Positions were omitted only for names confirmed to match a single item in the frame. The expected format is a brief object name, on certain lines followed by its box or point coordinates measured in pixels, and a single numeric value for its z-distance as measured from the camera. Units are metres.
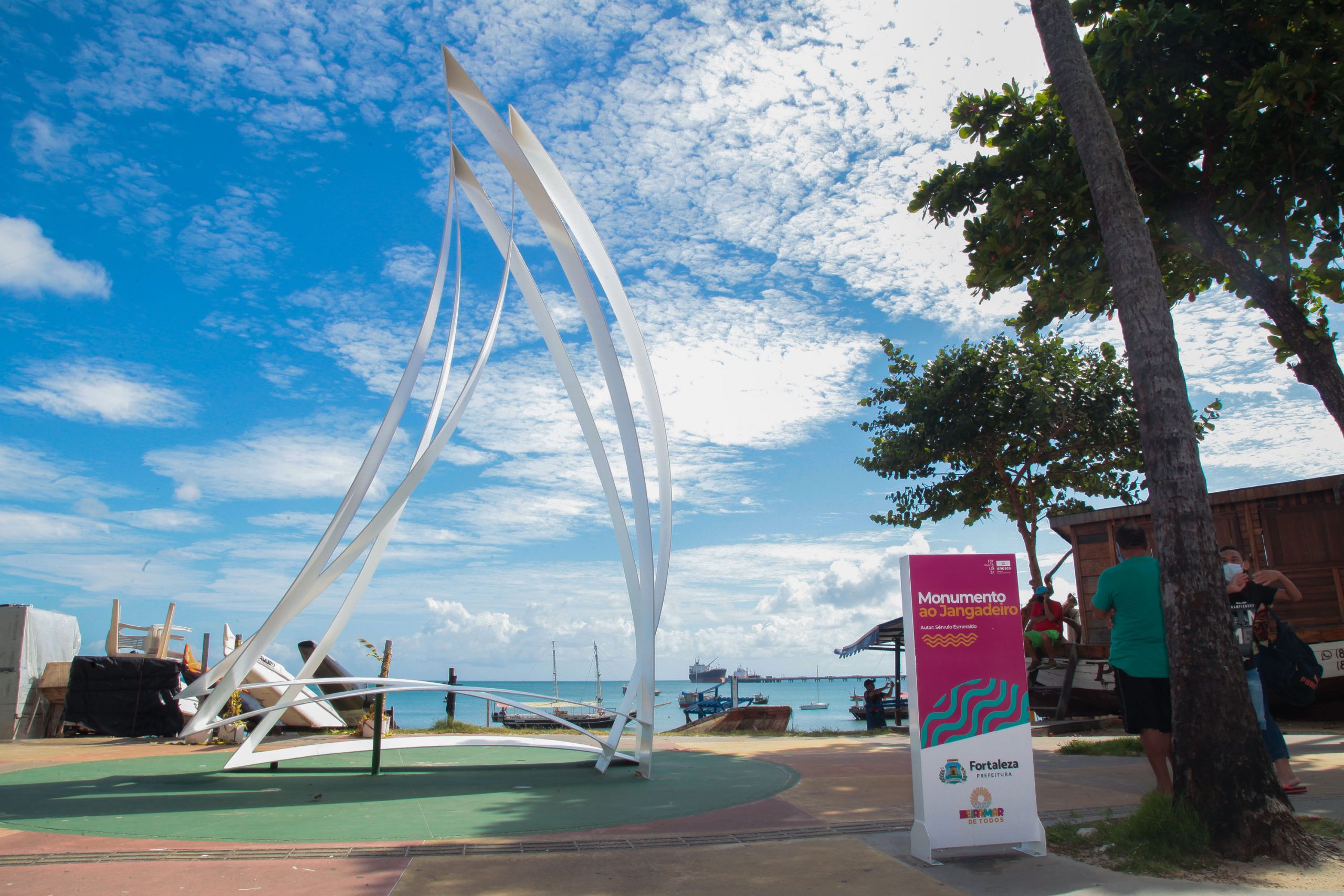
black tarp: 13.79
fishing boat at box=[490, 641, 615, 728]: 32.94
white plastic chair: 15.45
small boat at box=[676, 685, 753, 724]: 50.12
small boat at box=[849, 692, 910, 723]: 19.72
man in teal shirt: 5.35
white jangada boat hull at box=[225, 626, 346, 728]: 13.54
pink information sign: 4.78
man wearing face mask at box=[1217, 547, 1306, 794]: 5.82
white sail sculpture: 8.41
